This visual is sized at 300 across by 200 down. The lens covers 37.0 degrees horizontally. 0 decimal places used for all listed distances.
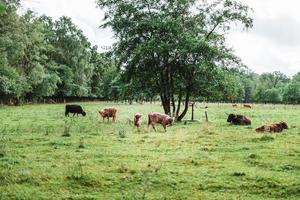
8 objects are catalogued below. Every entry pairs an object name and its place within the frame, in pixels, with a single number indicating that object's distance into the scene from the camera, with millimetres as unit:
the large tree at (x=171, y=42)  34062
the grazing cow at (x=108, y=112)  34656
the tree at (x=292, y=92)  152875
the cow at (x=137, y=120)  26734
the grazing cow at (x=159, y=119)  26594
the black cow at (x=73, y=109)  41688
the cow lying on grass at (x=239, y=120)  31219
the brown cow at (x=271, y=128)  25188
